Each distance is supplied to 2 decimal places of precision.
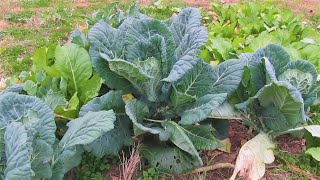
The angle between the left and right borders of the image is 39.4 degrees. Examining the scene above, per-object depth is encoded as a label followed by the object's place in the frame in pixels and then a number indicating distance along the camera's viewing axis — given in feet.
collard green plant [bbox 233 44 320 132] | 9.03
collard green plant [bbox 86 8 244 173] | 8.93
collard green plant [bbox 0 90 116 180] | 7.42
